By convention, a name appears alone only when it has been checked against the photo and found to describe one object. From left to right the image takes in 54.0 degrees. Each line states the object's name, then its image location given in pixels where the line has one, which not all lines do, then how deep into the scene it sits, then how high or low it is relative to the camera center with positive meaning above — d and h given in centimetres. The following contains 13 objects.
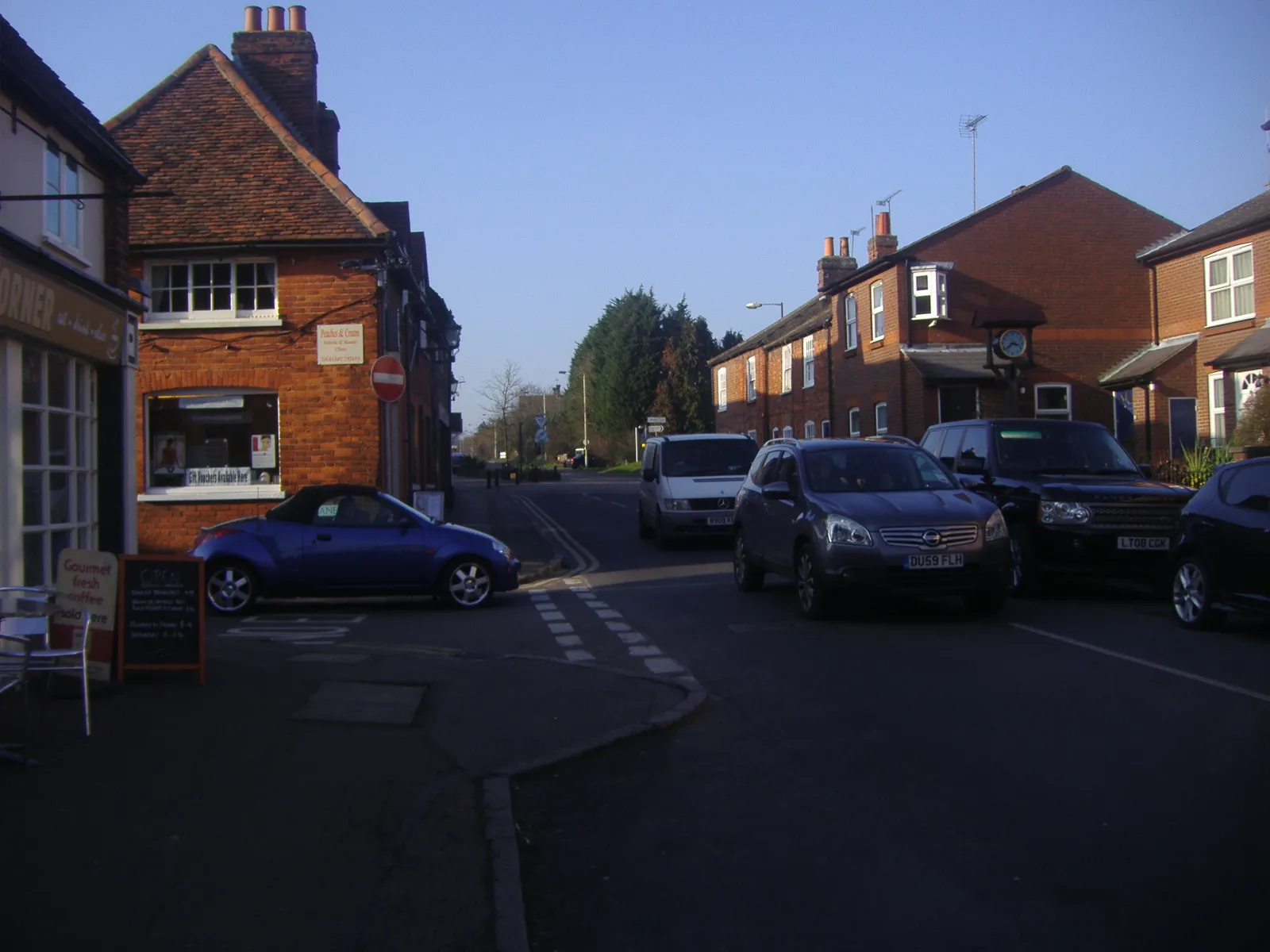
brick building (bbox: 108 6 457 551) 2075 +267
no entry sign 1806 +165
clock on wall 2198 +244
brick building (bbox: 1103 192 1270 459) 2839 +352
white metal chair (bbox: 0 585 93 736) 681 -82
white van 2181 +11
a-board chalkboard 873 -84
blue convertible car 1404 -70
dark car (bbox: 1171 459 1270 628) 1011 -59
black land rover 1326 -22
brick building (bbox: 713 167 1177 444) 3478 +523
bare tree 8634 +589
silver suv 1149 -42
